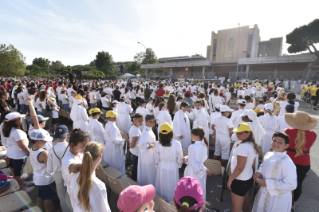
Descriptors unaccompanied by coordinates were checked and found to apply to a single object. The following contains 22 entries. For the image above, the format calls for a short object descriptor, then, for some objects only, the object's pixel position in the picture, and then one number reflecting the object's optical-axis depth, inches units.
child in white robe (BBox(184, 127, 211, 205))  113.3
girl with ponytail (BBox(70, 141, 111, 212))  68.6
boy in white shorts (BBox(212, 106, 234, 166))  177.5
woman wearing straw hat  117.1
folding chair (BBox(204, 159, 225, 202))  137.4
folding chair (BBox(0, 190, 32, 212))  98.8
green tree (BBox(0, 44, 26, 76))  1530.5
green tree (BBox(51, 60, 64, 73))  3595.0
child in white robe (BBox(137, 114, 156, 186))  133.5
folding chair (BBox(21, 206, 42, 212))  93.6
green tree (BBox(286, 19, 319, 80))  1113.2
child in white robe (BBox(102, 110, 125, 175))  155.2
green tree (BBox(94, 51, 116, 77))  2290.8
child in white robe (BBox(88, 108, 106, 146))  168.1
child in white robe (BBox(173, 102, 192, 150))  201.9
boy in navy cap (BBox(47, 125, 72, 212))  101.3
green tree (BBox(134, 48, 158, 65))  2776.1
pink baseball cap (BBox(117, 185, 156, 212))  57.1
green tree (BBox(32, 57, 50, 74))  3499.0
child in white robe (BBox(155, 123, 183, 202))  118.6
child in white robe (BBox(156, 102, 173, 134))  203.0
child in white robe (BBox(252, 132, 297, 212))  89.7
